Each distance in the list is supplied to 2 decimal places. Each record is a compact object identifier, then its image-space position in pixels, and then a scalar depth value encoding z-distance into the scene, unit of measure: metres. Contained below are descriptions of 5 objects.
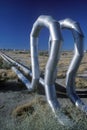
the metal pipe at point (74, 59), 3.59
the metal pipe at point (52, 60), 3.14
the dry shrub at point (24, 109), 4.26
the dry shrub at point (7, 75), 8.02
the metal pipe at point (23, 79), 6.05
